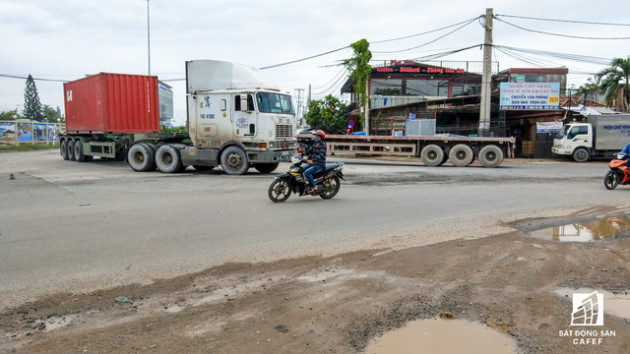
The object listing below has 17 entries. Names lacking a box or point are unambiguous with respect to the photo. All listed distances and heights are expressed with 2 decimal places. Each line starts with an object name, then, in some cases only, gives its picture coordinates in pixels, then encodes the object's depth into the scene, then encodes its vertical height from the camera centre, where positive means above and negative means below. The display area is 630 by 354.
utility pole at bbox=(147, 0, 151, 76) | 32.14 +6.67
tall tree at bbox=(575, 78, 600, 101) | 39.00 +4.15
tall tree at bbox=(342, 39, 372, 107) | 30.34 +4.80
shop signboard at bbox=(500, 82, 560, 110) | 27.48 +2.54
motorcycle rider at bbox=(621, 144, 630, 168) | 11.45 -0.33
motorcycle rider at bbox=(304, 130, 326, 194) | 9.19 -0.47
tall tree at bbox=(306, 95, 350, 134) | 32.66 +1.55
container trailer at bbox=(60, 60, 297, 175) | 14.50 +0.45
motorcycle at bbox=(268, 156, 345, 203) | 9.19 -0.94
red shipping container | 17.64 +1.26
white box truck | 24.14 +0.09
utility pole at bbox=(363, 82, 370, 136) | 30.14 +1.34
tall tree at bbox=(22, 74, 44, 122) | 78.06 +5.38
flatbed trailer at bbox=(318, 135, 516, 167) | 19.73 -0.45
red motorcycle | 11.45 -0.87
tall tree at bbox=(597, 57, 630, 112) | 32.06 +3.86
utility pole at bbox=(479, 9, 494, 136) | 23.55 +3.00
